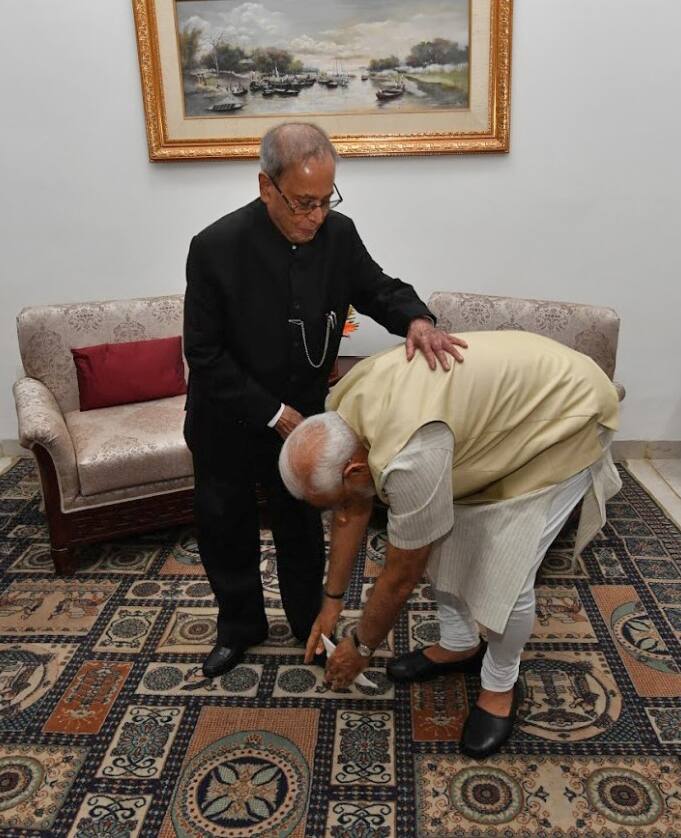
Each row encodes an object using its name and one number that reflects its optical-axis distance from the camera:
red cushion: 3.24
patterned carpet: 1.74
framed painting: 3.23
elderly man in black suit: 1.69
